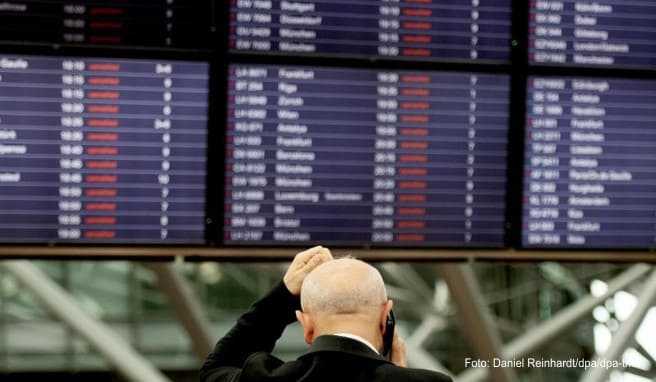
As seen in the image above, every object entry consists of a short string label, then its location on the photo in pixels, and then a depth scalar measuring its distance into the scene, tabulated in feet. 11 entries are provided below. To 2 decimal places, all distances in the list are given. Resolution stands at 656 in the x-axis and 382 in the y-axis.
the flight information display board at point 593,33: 28.96
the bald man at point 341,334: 16.26
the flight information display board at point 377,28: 27.27
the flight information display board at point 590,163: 28.96
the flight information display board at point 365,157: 27.25
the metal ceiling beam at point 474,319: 41.96
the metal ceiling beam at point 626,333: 42.19
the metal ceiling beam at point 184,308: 44.29
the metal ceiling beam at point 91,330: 38.42
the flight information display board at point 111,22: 25.91
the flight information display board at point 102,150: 26.07
